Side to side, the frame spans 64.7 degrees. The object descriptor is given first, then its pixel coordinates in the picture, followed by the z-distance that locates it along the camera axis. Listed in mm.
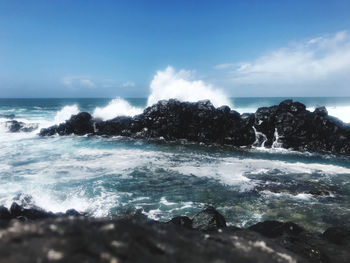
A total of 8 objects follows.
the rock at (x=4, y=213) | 8211
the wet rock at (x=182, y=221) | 7781
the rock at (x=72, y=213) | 8551
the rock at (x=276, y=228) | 6730
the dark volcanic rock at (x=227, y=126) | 23875
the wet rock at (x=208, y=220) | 7441
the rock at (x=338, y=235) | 6438
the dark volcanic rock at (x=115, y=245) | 2355
